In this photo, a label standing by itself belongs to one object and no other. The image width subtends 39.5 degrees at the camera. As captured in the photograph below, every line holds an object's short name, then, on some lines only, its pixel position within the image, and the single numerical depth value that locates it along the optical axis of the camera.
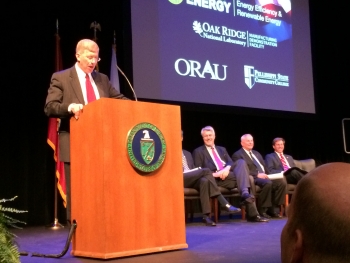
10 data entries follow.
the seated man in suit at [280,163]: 5.78
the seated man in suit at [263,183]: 5.45
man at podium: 2.69
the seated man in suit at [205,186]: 4.78
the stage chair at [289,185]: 5.37
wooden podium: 2.45
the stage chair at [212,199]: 4.91
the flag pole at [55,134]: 4.88
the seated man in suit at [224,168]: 4.97
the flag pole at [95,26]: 4.87
